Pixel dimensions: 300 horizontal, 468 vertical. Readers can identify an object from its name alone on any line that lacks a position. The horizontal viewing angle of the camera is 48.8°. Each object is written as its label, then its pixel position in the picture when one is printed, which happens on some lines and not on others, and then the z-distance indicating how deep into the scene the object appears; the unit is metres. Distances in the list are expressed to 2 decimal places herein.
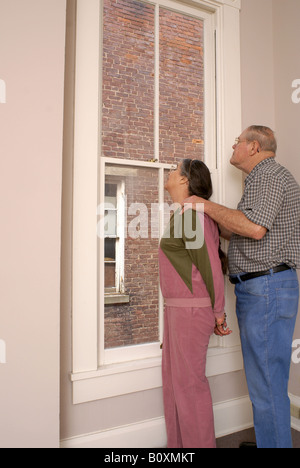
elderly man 1.70
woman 1.75
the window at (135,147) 1.89
